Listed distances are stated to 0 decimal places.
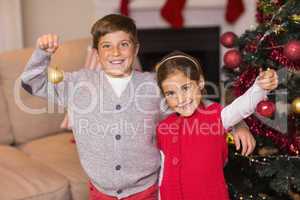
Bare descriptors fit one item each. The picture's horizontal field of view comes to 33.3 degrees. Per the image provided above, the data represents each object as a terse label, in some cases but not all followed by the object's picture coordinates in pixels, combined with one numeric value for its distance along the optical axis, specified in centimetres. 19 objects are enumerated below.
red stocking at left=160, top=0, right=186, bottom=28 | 313
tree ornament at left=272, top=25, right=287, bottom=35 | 185
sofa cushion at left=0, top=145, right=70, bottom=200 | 179
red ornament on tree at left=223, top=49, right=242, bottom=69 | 204
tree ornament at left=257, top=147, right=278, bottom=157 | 191
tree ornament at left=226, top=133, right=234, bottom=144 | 194
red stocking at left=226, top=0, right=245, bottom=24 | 316
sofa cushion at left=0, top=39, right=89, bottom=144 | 237
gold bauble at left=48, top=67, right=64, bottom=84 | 154
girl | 155
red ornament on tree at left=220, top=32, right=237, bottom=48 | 219
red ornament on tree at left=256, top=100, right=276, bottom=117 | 170
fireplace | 332
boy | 157
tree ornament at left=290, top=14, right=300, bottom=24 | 179
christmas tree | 175
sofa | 197
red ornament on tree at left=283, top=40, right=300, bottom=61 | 169
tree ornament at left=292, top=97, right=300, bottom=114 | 171
